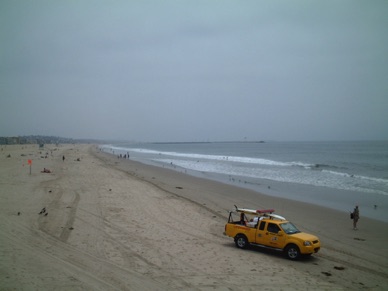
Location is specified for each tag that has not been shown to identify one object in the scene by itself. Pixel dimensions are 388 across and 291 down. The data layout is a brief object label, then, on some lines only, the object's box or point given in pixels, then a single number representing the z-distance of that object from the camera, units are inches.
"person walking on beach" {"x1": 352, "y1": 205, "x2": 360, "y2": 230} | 699.9
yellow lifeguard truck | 494.3
